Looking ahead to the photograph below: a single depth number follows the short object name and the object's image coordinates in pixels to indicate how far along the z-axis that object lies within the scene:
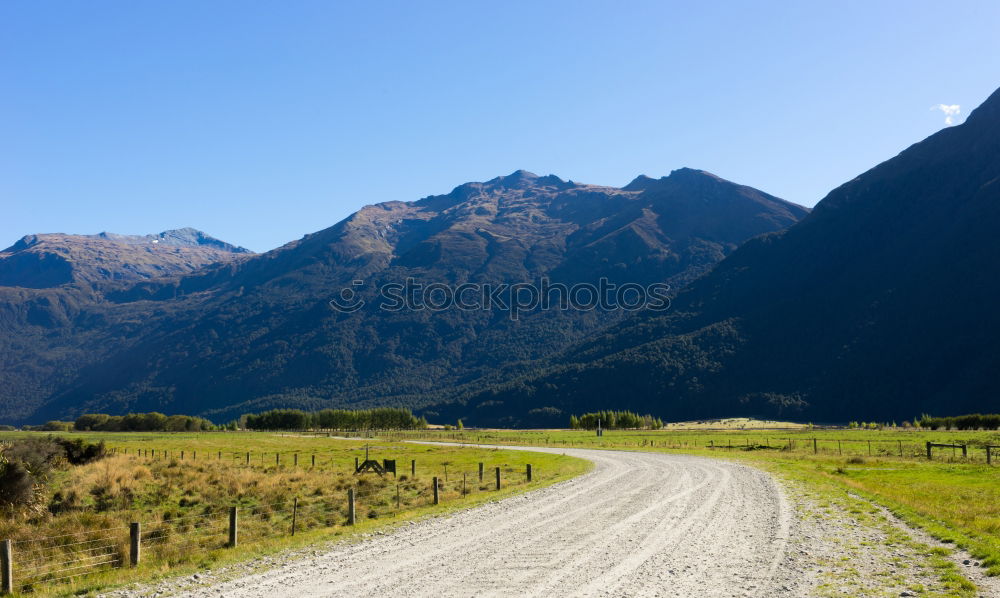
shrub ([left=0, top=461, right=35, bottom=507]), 26.64
